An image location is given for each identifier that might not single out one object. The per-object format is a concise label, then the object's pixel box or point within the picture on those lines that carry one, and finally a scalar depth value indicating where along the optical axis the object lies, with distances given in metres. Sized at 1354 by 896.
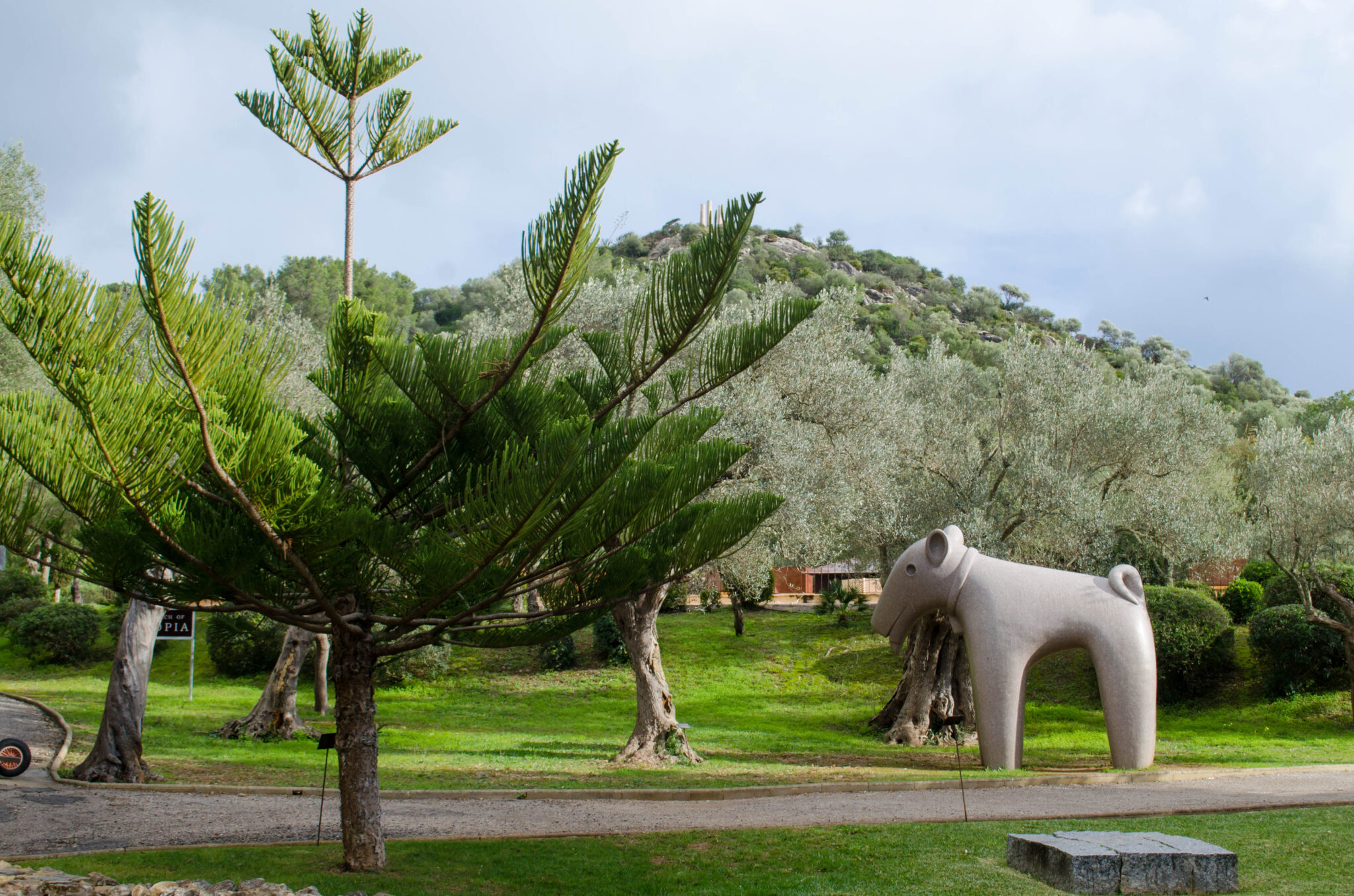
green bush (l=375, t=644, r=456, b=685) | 18.38
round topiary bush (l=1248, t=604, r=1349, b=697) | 14.63
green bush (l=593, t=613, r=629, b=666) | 20.88
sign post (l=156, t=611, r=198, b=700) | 14.23
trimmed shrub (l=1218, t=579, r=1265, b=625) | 18.80
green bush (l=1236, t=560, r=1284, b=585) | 19.62
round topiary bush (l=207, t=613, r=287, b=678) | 18.67
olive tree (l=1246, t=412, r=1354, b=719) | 13.44
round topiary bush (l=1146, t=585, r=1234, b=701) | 15.32
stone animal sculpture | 10.63
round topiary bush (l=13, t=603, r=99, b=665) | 19.45
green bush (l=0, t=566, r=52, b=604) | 23.62
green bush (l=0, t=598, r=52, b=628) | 22.62
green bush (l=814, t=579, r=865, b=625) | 24.31
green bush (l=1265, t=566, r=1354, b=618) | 14.42
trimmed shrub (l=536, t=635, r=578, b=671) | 20.41
